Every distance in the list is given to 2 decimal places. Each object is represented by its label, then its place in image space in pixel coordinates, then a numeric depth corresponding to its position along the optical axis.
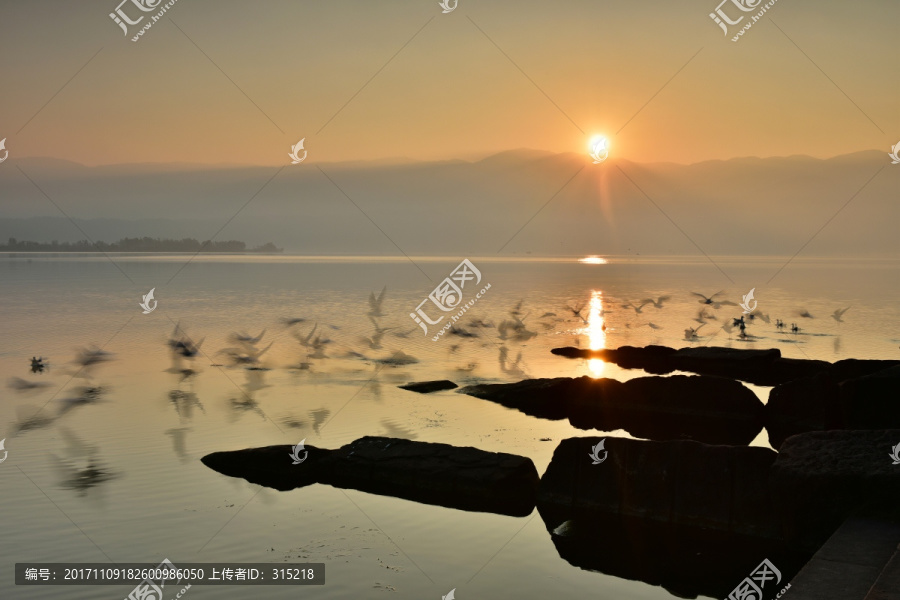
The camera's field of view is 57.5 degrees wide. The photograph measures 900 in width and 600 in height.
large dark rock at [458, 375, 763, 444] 18.08
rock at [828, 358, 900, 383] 21.03
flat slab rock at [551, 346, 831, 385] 24.41
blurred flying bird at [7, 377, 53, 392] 23.28
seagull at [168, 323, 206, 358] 28.24
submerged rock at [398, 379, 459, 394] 22.61
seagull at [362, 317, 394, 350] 32.78
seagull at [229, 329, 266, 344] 28.54
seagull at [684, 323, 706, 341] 36.28
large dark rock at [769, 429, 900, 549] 9.71
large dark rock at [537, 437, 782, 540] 11.12
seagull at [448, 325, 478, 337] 35.75
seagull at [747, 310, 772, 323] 42.67
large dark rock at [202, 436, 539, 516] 12.67
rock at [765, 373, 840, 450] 17.34
